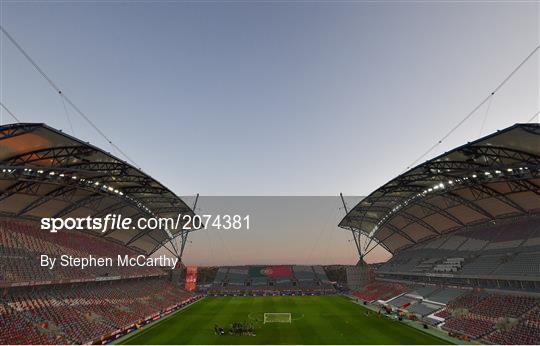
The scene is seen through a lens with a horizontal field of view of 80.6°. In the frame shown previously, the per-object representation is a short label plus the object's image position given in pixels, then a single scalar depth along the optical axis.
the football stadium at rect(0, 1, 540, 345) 29.50
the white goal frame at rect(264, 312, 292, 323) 42.22
